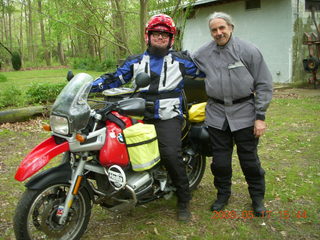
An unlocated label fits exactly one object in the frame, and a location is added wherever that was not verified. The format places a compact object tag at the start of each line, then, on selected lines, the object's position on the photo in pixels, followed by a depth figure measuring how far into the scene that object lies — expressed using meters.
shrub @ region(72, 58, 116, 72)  24.48
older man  2.97
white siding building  12.55
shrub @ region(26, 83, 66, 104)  8.27
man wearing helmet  3.03
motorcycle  2.35
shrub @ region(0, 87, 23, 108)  8.02
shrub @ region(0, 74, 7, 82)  15.57
